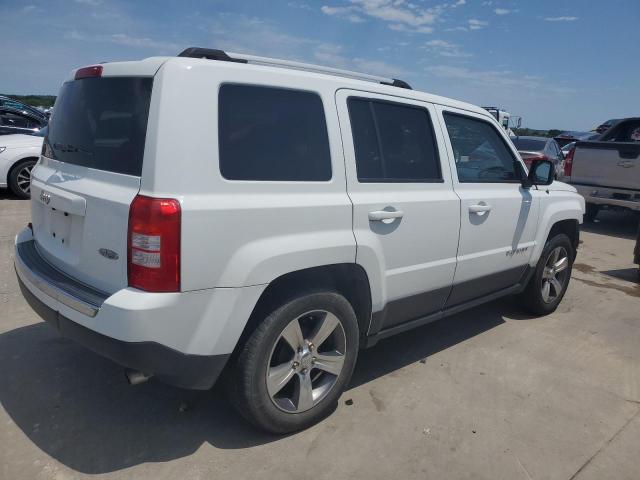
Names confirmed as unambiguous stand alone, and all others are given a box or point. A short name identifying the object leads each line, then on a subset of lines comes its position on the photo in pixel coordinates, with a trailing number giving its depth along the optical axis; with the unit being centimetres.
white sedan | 845
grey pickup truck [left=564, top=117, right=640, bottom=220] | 862
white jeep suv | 223
